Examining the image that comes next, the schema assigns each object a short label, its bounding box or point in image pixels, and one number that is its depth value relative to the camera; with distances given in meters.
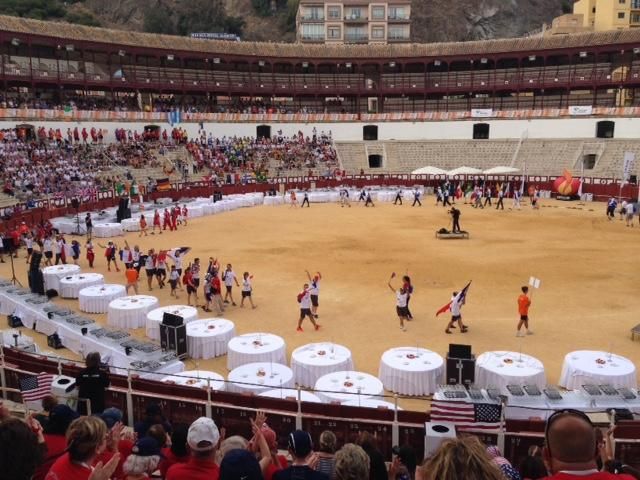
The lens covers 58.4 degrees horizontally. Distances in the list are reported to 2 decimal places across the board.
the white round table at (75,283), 20.45
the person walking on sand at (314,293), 17.52
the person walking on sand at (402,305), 16.48
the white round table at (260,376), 11.48
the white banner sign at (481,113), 62.38
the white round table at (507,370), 12.20
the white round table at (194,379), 11.39
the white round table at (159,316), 16.12
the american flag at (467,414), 8.53
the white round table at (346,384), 11.19
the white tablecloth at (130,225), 33.44
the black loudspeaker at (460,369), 12.40
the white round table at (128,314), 17.23
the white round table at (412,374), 12.66
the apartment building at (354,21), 94.94
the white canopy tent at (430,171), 48.16
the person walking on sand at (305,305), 16.55
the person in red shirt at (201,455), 4.61
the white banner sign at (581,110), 57.81
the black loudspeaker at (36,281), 20.20
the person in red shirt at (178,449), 5.72
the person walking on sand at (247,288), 18.70
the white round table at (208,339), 15.03
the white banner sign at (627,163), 42.20
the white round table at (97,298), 18.97
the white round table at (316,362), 12.94
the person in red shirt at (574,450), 3.27
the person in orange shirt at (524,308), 15.57
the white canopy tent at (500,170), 47.17
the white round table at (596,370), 12.16
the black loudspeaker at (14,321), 17.47
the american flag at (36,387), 9.20
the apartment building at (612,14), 81.38
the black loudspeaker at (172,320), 14.47
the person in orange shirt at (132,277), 19.72
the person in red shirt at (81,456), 4.32
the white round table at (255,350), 13.63
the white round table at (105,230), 32.34
